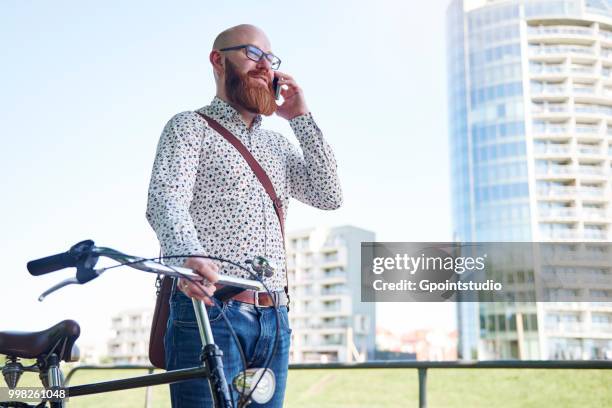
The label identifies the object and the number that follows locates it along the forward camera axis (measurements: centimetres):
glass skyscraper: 4697
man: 149
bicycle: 114
